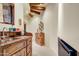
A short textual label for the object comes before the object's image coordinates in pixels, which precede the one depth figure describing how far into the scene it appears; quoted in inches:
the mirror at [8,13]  30.9
